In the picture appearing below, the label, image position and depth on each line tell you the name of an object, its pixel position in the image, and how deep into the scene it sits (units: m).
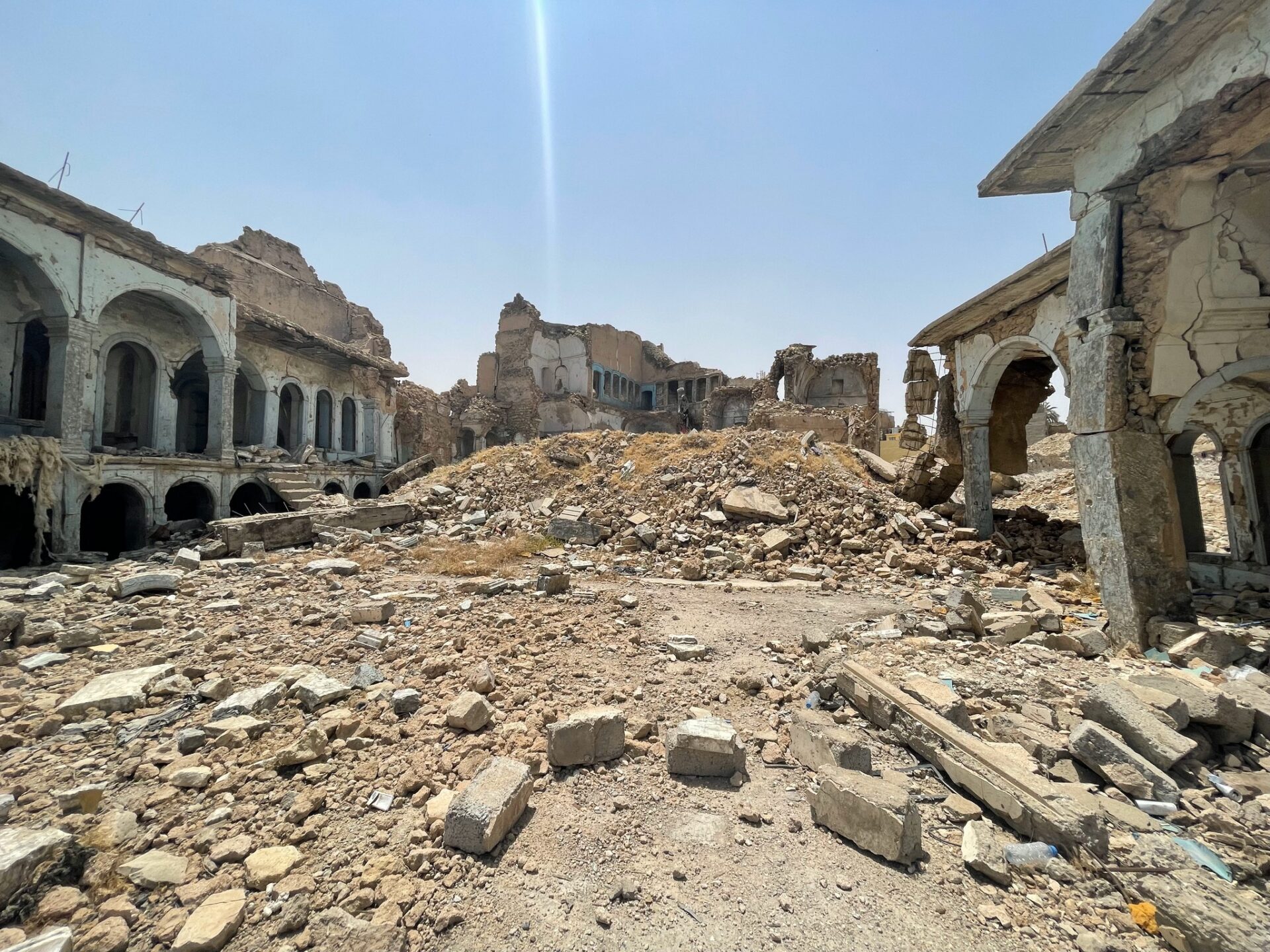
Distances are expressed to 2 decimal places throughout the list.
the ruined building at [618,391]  22.91
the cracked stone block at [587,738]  2.85
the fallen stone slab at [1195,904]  1.77
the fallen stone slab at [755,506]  9.62
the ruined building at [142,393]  9.20
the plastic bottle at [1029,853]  2.17
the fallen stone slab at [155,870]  2.04
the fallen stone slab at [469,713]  3.16
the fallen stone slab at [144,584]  6.17
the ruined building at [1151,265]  4.05
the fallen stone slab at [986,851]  2.12
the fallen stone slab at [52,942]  1.68
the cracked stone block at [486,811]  2.23
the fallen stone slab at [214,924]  1.78
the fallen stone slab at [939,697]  3.07
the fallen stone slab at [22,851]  1.93
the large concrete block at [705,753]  2.79
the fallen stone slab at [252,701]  3.27
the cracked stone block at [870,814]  2.20
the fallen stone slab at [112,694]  3.29
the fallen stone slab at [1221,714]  2.80
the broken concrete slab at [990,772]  2.21
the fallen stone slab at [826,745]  2.73
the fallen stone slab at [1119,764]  2.50
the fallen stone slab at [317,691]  3.44
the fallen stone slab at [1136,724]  2.59
